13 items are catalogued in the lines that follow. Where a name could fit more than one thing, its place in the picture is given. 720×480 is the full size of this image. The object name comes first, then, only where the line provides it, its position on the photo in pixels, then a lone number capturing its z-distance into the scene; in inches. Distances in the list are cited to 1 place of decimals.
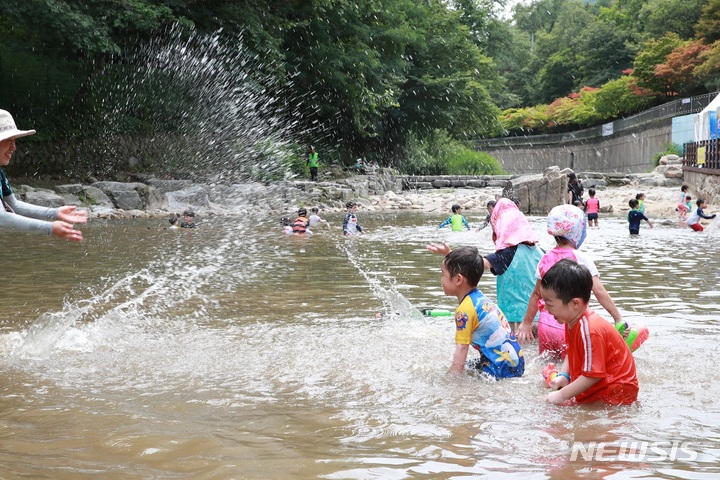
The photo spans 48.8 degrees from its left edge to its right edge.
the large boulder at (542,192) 966.4
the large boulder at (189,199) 924.6
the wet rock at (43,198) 789.2
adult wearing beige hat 191.3
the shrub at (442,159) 1690.5
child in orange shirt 165.6
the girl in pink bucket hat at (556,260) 213.6
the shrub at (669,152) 1567.7
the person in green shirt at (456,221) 654.4
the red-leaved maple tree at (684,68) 1566.2
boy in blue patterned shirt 192.5
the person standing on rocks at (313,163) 1162.0
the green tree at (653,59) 1673.5
